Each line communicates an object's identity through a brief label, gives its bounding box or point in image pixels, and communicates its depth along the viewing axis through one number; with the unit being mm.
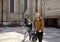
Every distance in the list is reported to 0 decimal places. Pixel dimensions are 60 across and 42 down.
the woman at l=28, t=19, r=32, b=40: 4897
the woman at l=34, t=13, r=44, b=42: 3332
